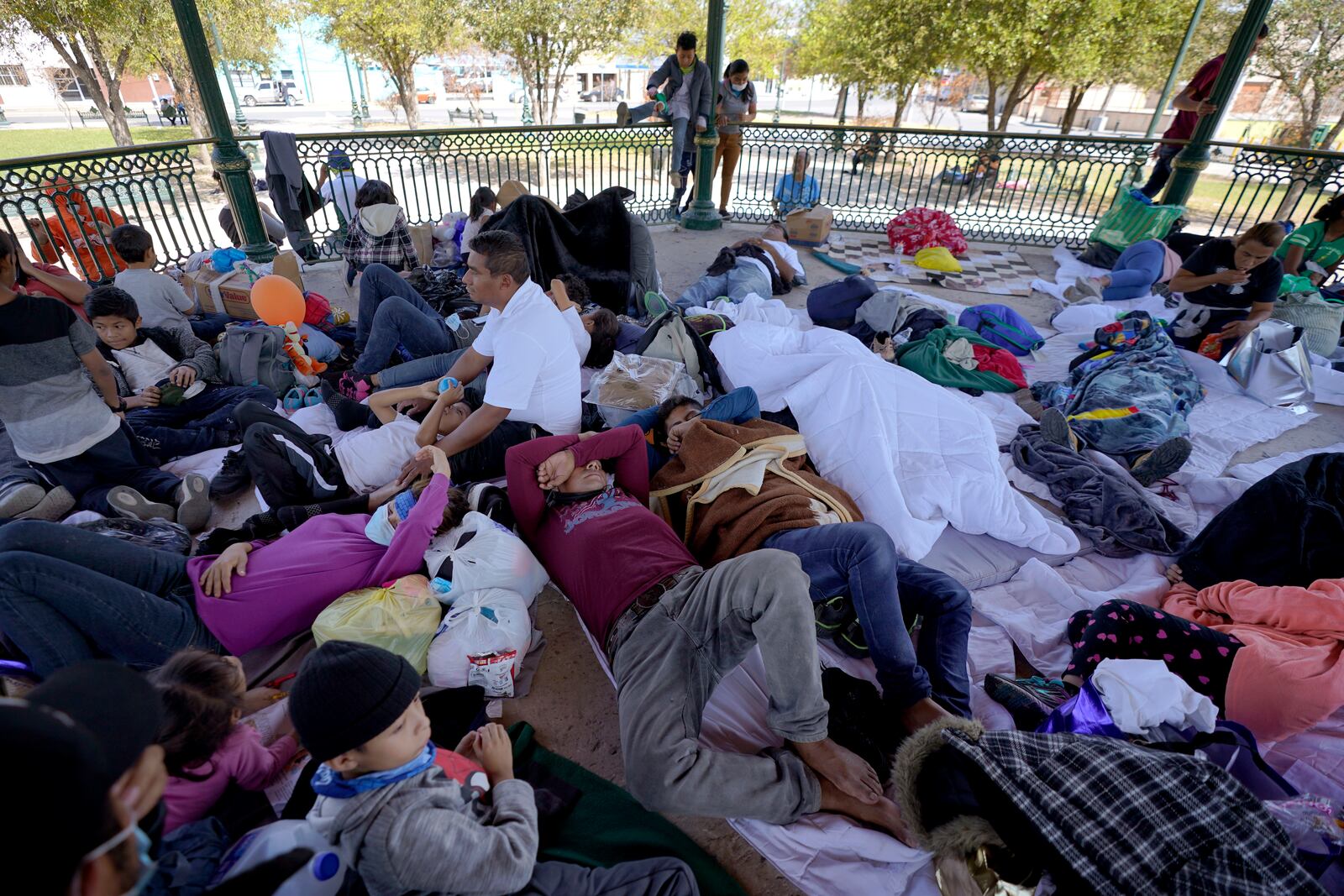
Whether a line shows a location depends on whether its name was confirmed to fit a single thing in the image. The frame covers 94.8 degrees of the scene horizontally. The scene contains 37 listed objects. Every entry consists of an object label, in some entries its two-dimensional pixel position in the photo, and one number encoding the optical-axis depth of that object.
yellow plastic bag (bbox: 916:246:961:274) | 6.83
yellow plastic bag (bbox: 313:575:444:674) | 2.11
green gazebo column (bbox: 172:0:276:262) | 5.07
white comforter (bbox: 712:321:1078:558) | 2.86
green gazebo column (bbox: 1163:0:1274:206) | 5.86
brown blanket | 2.50
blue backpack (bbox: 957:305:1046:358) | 4.96
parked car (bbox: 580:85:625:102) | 36.25
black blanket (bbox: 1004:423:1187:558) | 2.95
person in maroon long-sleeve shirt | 1.72
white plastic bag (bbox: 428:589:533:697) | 2.16
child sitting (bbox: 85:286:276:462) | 3.34
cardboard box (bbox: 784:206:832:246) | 7.61
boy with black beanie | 1.30
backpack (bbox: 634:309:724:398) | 4.07
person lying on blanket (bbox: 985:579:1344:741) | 1.95
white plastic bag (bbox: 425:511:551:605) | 2.28
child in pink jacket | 1.54
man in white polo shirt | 2.80
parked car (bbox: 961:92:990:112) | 35.44
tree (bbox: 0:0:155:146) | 11.17
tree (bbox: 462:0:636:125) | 16.02
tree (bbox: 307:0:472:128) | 15.45
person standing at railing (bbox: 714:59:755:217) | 7.79
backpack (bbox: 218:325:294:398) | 3.92
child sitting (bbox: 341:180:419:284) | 4.93
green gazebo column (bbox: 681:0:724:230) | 6.87
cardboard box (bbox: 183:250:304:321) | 4.68
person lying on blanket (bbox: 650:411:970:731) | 2.10
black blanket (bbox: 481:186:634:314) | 5.10
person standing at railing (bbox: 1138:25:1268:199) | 6.60
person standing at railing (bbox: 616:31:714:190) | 7.31
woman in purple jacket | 1.86
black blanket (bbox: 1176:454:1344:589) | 2.41
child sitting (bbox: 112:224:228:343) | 3.92
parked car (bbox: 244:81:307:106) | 31.55
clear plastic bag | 3.62
